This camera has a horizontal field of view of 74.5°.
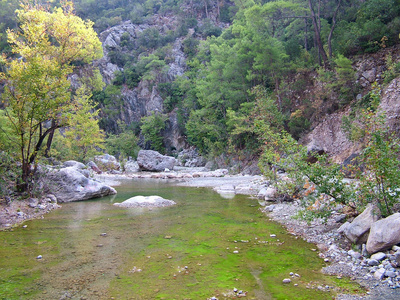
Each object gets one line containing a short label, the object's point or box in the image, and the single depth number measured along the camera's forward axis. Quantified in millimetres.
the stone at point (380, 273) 3951
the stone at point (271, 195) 10657
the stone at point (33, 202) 9133
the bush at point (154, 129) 45000
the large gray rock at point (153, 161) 33406
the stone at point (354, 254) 4662
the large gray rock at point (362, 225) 4871
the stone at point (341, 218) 6368
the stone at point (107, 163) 27591
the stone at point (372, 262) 4248
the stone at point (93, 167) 24412
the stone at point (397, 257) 3984
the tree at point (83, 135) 24656
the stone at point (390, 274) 3873
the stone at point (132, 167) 34594
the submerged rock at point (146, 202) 10398
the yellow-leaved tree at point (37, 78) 8992
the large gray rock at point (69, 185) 11211
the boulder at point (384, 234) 4227
